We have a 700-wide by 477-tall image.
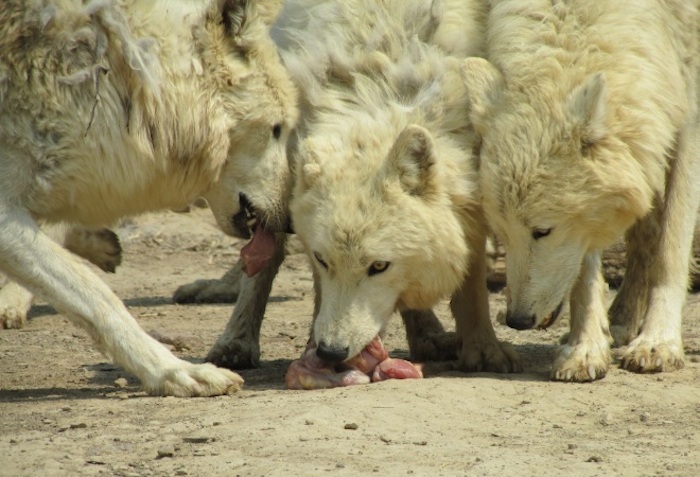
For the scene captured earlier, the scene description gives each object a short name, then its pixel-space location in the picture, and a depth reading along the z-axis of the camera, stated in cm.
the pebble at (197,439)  884
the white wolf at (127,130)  1045
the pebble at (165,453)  848
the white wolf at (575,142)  1088
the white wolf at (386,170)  1105
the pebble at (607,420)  971
